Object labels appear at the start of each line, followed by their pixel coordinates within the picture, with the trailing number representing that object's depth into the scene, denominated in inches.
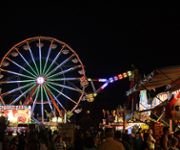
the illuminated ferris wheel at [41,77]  1142.4
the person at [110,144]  230.3
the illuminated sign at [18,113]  1153.9
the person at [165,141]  351.6
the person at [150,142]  397.9
